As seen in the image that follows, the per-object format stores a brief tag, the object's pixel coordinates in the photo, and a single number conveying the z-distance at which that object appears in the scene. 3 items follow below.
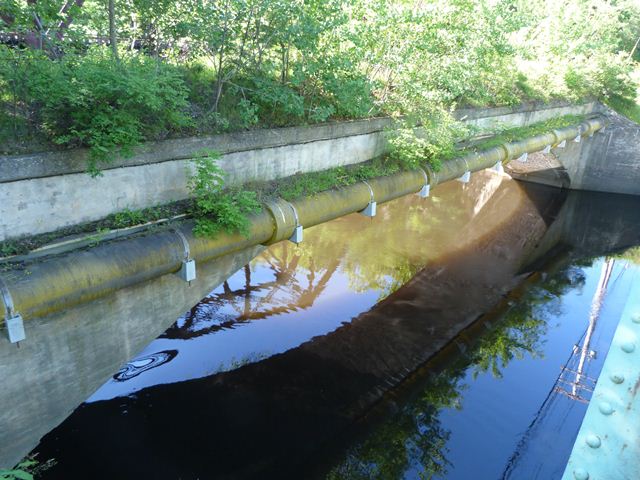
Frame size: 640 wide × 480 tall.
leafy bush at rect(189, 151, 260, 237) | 6.55
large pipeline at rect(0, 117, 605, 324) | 4.95
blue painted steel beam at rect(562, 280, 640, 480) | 3.40
